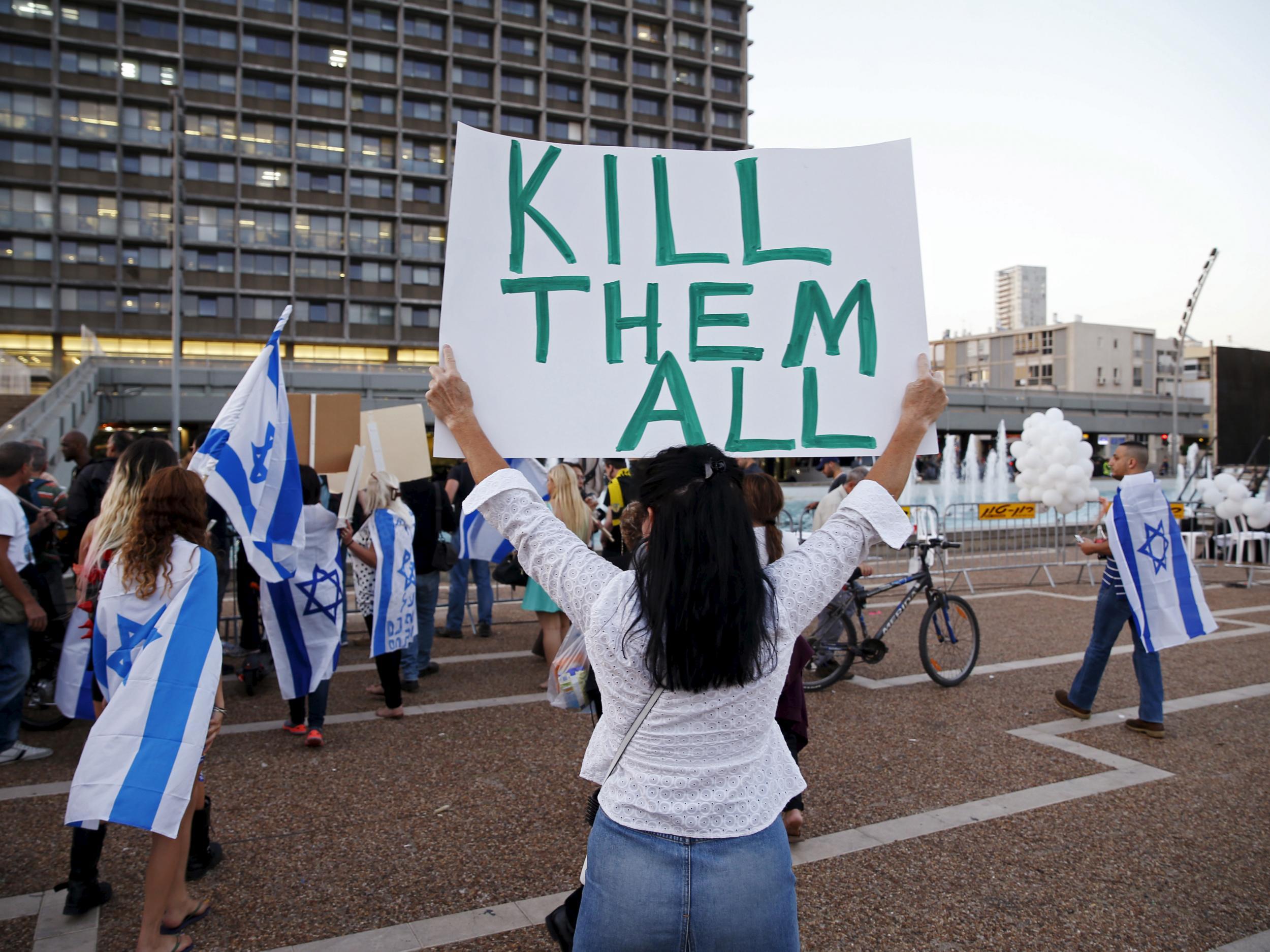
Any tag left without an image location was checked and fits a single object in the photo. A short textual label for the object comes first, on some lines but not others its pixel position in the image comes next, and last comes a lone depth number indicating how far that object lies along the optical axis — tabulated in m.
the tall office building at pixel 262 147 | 51.44
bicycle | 6.84
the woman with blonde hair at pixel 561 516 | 6.84
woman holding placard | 1.63
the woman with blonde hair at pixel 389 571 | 5.88
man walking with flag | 5.69
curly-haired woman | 2.97
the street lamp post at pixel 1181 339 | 26.72
